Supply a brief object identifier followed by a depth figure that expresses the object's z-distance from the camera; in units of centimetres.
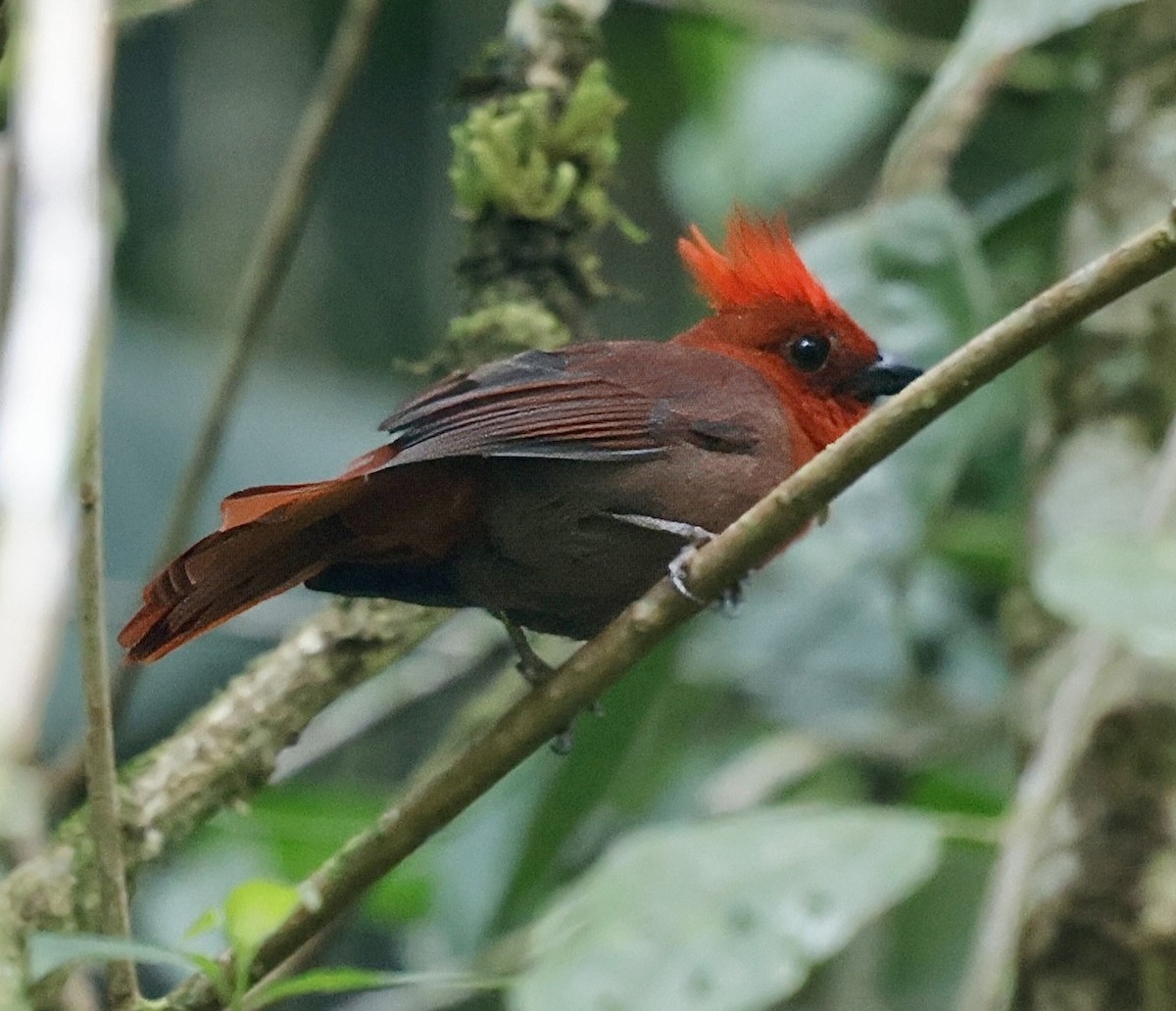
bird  443
